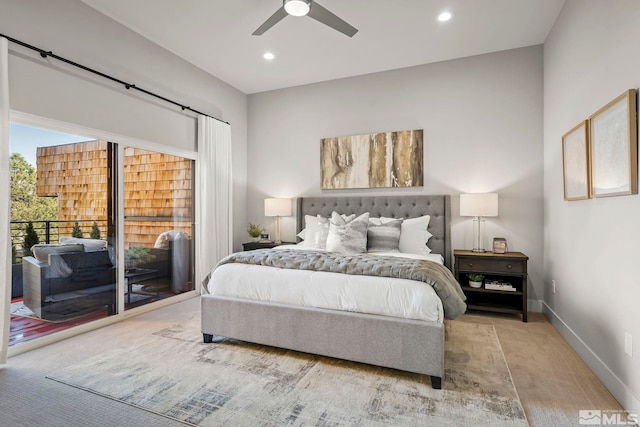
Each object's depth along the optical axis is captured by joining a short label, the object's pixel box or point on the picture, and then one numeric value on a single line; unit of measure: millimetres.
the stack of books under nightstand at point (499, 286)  3482
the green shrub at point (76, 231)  3035
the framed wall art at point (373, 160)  4238
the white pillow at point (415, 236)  3756
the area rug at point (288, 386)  1824
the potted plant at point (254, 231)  4957
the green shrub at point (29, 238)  2670
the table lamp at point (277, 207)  4730
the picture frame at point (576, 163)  2479
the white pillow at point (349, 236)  3473
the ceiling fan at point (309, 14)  2580
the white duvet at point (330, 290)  2191
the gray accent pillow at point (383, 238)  3704
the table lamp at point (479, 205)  3559
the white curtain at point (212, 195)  4375
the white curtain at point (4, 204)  2363
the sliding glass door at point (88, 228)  2684
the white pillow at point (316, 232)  3927
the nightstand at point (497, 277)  3414
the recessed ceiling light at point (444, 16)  3119
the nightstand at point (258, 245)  4625
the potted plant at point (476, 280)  3602
